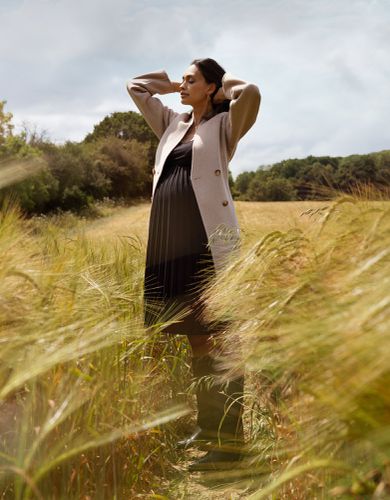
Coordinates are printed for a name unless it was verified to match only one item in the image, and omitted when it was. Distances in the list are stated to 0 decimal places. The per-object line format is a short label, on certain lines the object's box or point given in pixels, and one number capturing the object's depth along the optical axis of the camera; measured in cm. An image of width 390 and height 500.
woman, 226
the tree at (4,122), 1712
